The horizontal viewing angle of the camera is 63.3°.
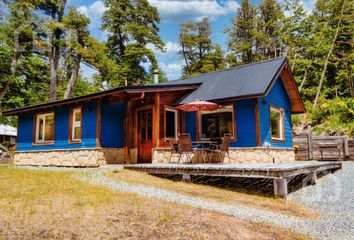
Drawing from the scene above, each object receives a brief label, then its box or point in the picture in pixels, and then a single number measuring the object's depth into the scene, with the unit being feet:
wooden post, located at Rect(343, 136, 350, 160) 43.04
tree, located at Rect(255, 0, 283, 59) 86.53
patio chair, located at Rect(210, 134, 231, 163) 29.37
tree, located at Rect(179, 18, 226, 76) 90.34
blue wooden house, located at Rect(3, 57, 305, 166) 31.99
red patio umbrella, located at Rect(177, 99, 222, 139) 30.68
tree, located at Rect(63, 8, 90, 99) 71.92
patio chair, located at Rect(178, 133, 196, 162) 28.22
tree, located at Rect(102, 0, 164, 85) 84.12
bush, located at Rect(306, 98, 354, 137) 52.80
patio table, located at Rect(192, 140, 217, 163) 32.13
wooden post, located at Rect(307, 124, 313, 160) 44.82
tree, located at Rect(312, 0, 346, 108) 75.41
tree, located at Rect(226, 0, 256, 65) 89.15
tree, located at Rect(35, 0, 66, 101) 69.44
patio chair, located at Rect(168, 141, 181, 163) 30.11
